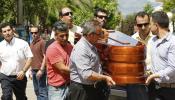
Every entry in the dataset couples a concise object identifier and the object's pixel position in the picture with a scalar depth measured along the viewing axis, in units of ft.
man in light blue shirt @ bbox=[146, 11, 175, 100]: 18.95
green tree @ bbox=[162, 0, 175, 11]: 135.52
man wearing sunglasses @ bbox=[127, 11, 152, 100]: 19.38
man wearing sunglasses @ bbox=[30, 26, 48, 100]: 34.65
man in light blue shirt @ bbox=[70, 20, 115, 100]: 19.71
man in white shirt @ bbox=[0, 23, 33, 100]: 29.37
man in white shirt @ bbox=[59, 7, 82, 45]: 25.49
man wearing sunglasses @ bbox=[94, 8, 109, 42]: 24.47
